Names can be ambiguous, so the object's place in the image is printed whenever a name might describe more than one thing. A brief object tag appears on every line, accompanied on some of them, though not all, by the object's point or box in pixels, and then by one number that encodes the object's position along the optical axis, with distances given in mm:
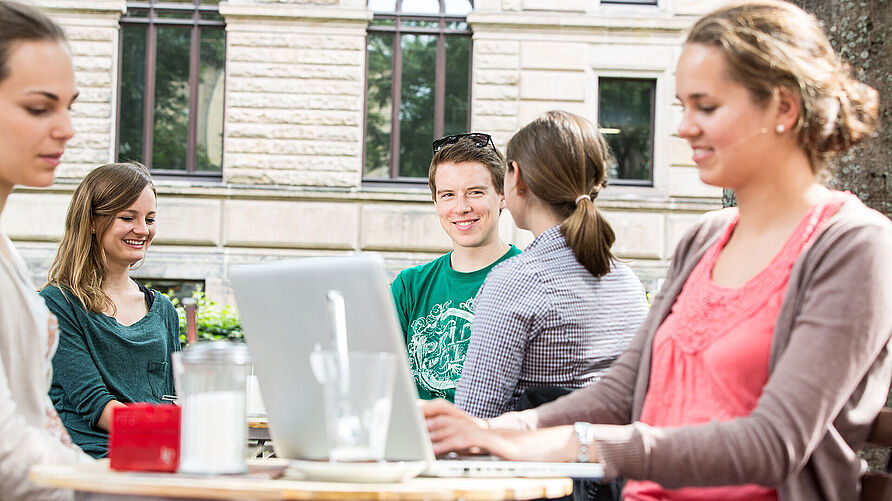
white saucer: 1683
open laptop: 1725
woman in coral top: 1755
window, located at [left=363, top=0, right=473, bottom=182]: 13867
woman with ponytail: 2479
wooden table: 1592
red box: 1803
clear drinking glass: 1654
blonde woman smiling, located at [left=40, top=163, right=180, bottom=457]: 3736
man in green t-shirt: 3537
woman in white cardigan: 2047
